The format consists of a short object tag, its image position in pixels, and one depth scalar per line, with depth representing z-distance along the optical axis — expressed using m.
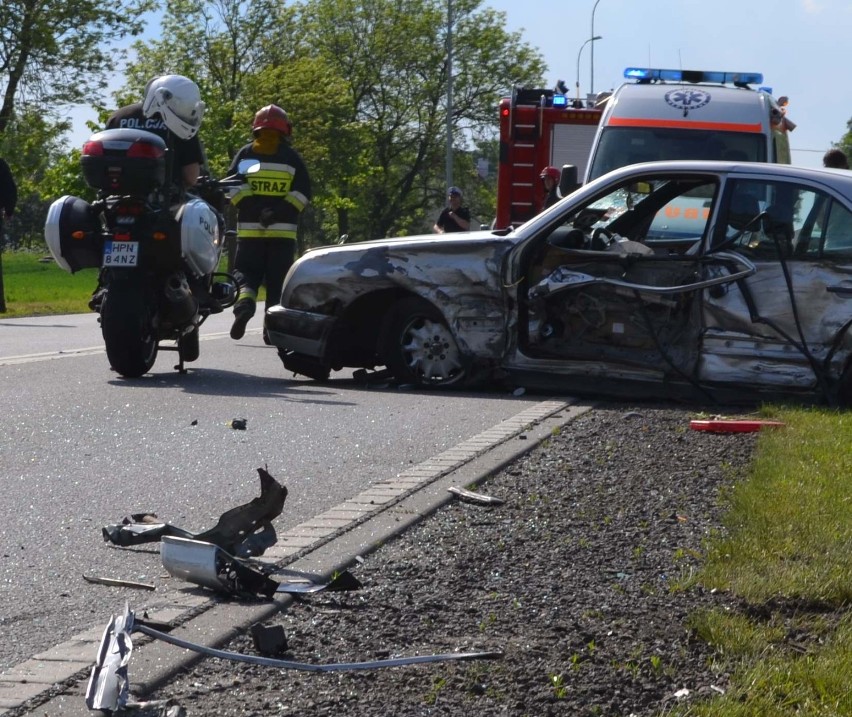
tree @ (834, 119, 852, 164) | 151.98
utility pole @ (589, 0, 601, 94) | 72.56
